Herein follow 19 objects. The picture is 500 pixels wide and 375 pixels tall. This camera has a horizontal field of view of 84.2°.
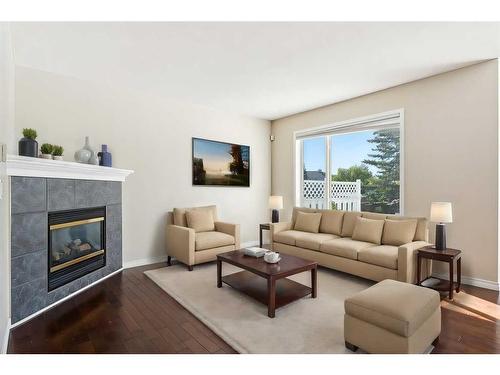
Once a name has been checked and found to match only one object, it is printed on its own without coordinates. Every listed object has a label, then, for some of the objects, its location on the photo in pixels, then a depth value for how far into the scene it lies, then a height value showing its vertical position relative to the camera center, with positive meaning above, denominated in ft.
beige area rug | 6.62 -3.74
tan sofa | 9.82 -2.39
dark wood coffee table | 8.35 -3.39
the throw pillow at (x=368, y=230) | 11.55 -1.87
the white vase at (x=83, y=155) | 10.73 +1.25
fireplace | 9.09 -2.13
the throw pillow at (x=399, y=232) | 10.93 -1.83
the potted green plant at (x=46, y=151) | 9.29 +1.22
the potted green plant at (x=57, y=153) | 9.61 +1.20
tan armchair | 12.39 -2.37
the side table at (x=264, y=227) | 15.38 -2.25
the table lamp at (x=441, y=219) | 9.90 -1.17
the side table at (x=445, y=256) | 9.21 -2.39
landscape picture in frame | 15.48 +1.39
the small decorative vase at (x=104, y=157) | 11.60 +1.26
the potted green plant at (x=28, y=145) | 8.53 +1.30
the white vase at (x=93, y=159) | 11.11 +1.12
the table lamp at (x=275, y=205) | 16.38 -1.09
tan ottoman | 5.52 -2.80
